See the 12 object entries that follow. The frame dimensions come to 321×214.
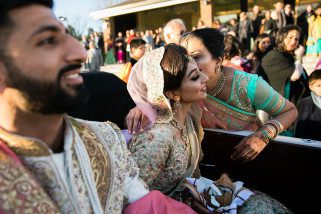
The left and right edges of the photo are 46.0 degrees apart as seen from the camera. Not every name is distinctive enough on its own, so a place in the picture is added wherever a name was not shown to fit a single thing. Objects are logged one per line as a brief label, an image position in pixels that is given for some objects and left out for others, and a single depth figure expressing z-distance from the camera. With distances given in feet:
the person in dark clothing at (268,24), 32.32
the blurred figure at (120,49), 57.31
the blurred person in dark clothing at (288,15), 33.01
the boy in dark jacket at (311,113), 10.91
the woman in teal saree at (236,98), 7.67
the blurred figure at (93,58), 44.35
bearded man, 3.58
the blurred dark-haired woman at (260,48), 17.50
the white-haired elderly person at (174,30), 12.99
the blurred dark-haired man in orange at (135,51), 15.50
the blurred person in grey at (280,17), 32.22
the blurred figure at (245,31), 34.91
